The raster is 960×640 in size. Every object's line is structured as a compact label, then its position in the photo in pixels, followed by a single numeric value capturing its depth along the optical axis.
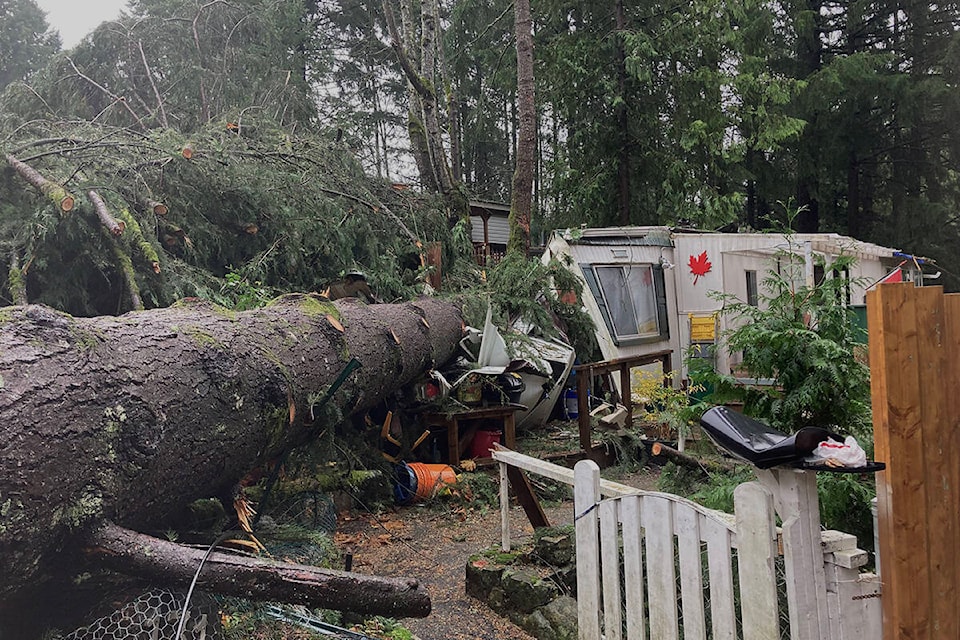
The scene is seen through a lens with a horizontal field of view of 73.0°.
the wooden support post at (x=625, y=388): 8.98
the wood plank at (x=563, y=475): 2.09
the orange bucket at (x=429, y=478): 5.53
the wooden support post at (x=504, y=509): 3.81
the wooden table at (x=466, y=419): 6.18
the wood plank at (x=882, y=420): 1.73
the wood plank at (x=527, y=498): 4.00
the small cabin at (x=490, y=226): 17.69
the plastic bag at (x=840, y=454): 1.66
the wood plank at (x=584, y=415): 6.96
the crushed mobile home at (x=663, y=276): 10.29
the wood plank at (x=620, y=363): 7.83
